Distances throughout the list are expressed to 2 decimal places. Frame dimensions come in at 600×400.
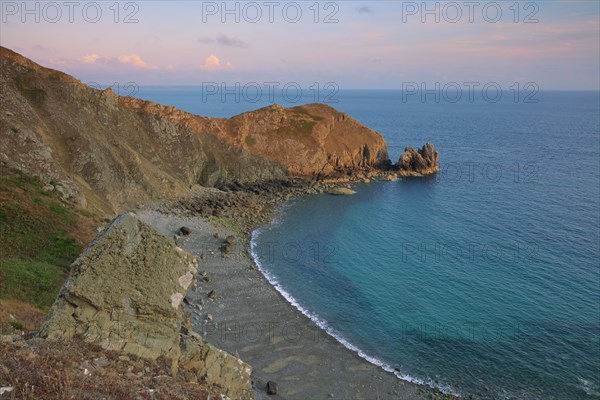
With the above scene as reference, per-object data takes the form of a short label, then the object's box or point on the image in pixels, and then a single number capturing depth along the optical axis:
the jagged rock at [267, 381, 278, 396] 29.28
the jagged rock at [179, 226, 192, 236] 56.02
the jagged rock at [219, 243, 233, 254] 52.28
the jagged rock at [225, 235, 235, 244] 54.76
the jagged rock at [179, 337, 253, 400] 16.23
